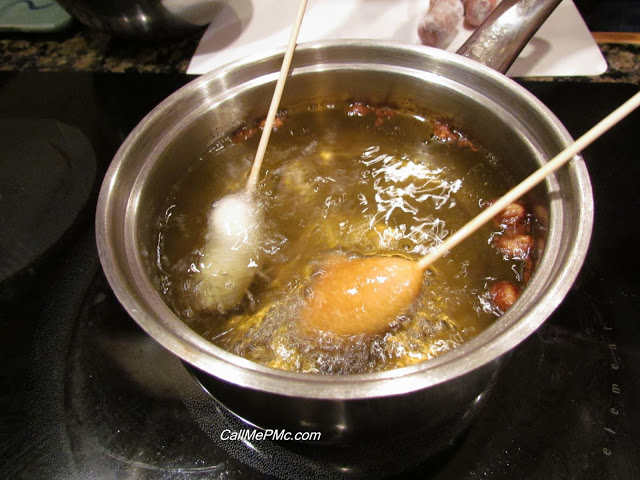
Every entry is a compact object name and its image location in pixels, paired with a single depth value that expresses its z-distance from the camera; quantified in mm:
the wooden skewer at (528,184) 218
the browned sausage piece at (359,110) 327
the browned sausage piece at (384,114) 323
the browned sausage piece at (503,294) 240
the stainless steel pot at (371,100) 185
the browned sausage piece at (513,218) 270
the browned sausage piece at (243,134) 316
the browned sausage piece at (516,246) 259
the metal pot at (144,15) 389
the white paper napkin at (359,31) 388
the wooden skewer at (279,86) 275
